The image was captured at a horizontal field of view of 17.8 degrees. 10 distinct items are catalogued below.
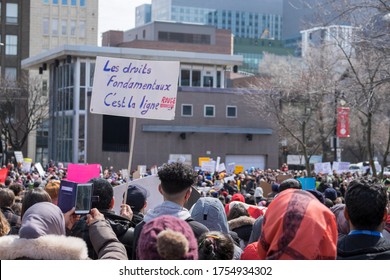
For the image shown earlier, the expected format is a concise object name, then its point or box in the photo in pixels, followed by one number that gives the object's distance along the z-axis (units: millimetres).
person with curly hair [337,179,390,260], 7057
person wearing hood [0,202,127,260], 6821
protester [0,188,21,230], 13555
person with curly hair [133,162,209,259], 8466
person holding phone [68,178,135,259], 8664
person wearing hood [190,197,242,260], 10520
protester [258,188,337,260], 6020
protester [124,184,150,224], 11836
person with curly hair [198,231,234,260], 6976
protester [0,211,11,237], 9539
